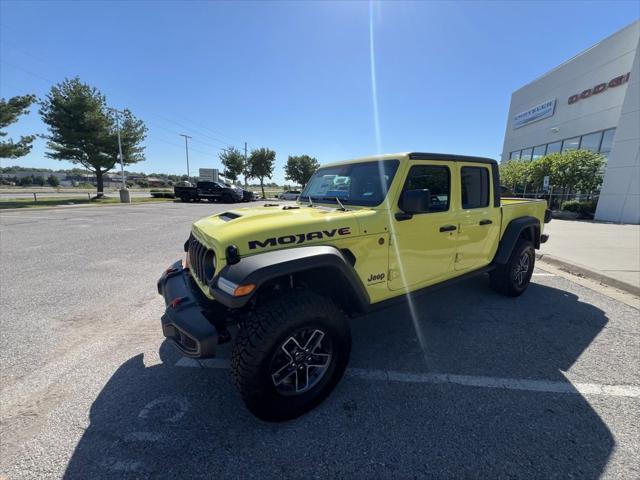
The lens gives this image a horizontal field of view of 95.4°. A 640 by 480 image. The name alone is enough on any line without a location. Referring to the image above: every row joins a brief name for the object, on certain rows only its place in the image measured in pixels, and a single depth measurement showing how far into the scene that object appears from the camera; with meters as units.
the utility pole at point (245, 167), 43.94
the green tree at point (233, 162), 42.84
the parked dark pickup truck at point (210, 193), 24.97
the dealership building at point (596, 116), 13.19
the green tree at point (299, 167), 51.09
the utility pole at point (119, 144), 23.24
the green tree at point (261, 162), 44.16
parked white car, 31.11
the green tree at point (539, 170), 16.44
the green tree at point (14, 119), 17.00
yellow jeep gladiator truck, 1.92
